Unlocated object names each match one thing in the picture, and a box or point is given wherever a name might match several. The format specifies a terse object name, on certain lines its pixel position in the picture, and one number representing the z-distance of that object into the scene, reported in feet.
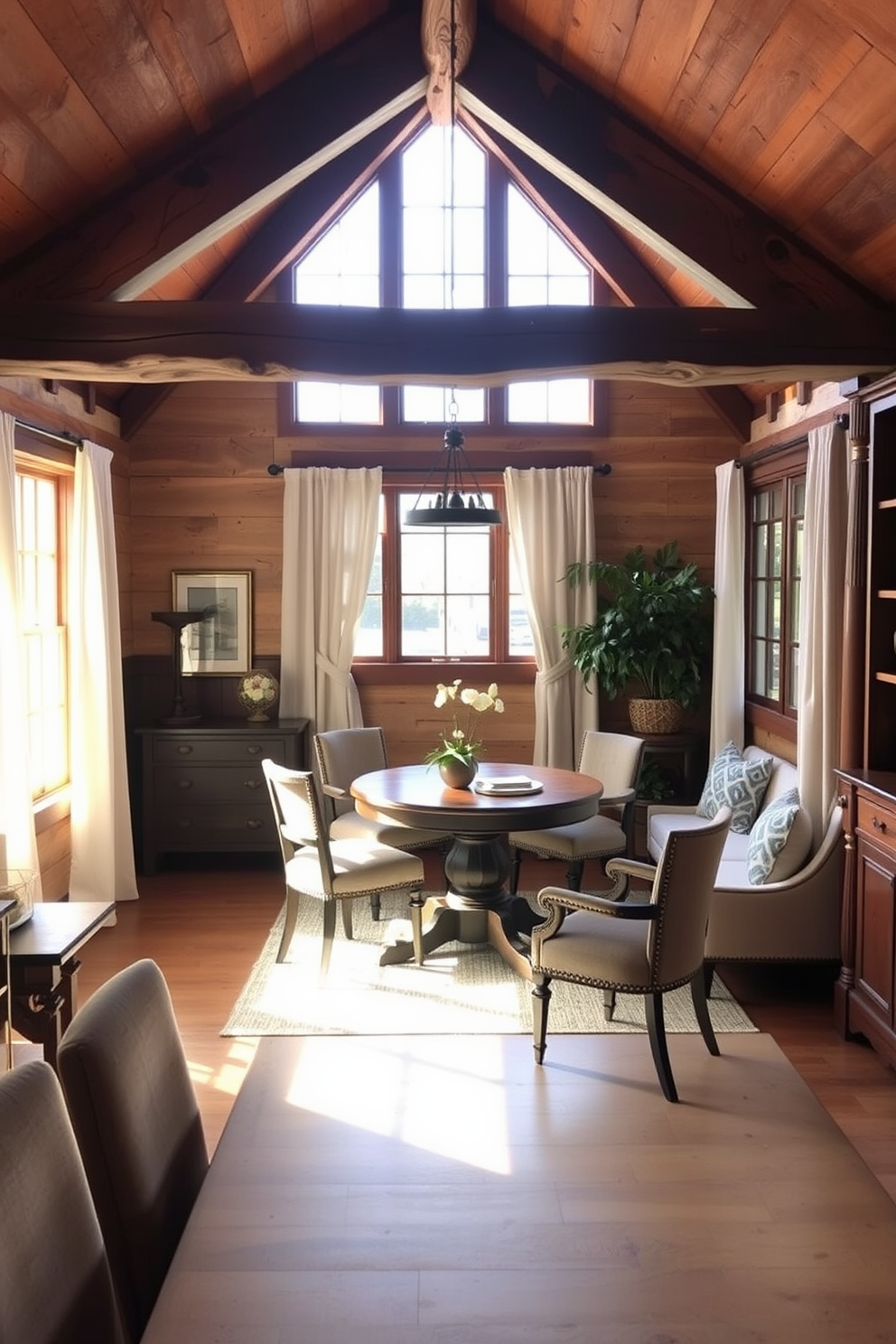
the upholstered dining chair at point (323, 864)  14.94
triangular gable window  22.13
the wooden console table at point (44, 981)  9.56
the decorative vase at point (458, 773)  15.94
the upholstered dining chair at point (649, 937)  11.57
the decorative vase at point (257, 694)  21.63
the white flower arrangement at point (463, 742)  15.94
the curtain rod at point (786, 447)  15.38
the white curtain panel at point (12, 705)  14.92
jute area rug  13.73
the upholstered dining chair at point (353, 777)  17.58
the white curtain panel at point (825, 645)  15.35
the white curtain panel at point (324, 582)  22.11
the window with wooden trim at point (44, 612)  17.87
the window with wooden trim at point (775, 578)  18.86
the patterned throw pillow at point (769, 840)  14.75
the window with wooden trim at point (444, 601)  22.93
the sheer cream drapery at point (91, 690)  18.42
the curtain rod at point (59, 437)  16.37
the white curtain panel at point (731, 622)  20.66
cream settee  14.48
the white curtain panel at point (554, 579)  22.18
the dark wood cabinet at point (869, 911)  12.53
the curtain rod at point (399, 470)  22.13
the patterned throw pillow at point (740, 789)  18.04
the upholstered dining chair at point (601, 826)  17.19
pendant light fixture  15.08
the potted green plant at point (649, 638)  21.04
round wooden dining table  14.67
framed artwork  22.50
